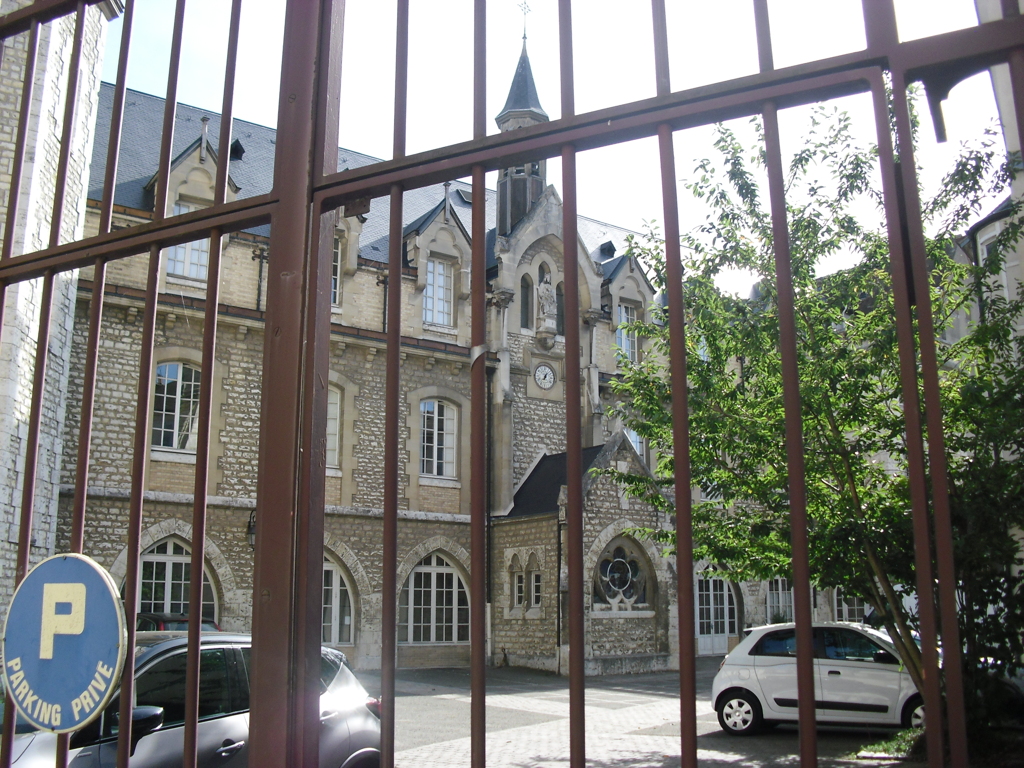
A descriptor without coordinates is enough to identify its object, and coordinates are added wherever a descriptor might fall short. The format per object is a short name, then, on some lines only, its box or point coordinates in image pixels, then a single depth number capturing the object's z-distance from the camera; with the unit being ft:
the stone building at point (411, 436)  59.26
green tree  27.30
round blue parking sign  7.66
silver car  17.28
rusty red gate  5.41
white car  36.50
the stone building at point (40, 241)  43.45
